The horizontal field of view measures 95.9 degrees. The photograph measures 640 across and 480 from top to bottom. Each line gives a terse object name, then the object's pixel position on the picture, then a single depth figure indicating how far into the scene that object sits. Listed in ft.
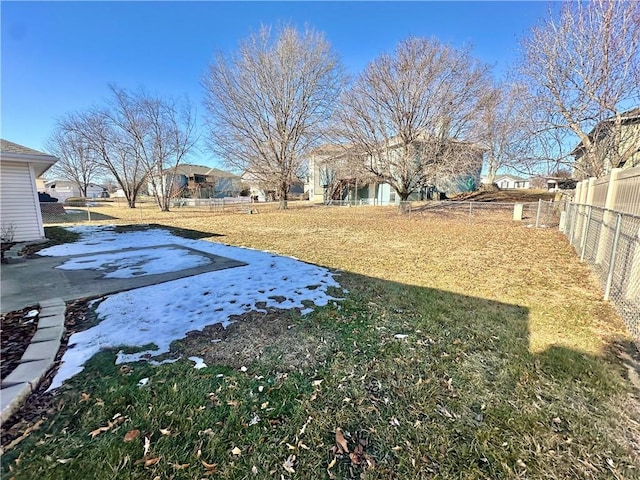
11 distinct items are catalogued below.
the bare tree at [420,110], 45.42
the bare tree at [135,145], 78.95
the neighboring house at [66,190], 171.28
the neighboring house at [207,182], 131.64
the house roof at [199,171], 142.38
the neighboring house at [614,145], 36.15
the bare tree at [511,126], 42.39
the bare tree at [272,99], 63.26
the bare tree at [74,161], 104.25
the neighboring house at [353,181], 47.34
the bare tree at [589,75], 32.04
